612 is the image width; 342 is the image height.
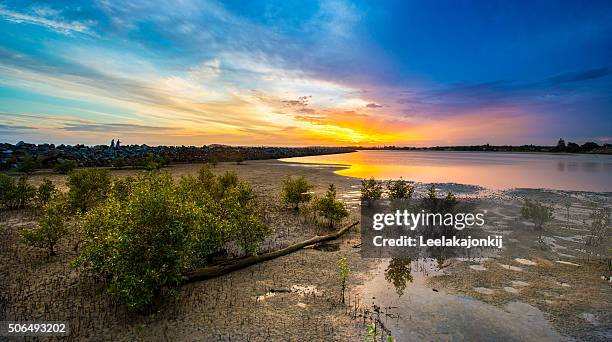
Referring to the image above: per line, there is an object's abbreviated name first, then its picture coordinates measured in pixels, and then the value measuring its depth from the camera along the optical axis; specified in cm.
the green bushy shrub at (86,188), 2676
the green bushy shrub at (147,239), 1145
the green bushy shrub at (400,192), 2745
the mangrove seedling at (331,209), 2528
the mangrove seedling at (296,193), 3117
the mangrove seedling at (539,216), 2380
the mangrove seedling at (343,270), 1388
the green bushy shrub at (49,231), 1634
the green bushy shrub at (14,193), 2778
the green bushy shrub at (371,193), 3209
